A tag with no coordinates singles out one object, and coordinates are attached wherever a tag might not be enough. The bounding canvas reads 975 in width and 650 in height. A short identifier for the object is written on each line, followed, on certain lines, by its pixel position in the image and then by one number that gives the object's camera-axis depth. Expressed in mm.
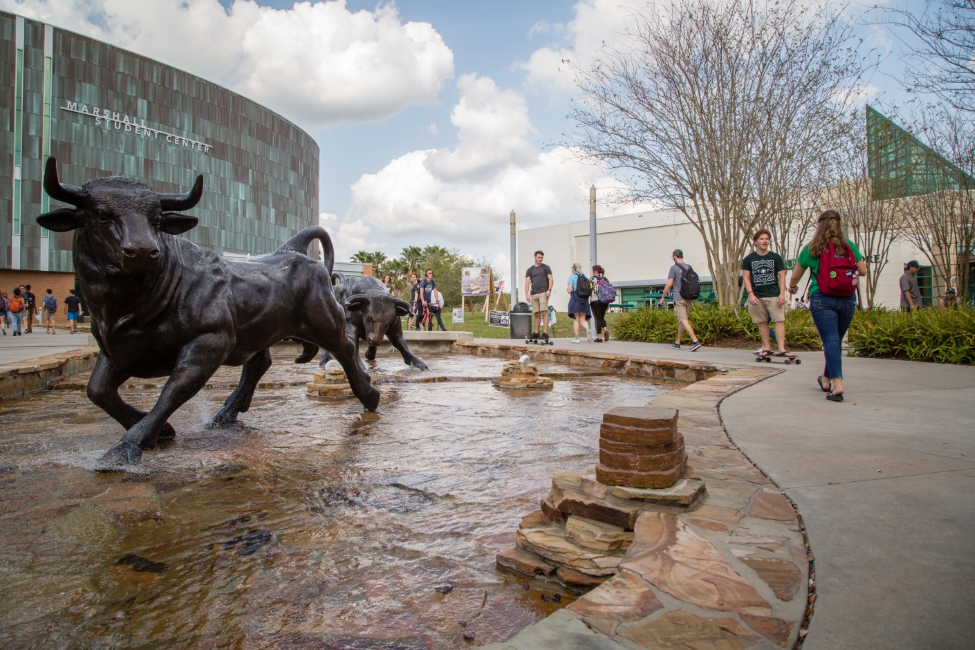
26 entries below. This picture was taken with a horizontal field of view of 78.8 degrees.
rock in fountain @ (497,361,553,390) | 6370
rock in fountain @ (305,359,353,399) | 5906
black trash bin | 14523
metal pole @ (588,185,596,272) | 14388
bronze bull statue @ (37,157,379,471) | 2857
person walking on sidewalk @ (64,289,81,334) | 22797
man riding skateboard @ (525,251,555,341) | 12047
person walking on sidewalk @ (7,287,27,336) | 18000
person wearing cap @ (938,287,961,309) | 16997
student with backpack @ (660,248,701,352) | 9914
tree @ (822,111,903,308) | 17344
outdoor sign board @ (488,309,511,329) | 21078
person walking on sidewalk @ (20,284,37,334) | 21166
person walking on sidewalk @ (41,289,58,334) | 22797
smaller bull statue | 6965
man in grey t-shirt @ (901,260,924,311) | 13541
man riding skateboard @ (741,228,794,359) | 7648
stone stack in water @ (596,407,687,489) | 2117
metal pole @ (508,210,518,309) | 17484
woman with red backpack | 4848
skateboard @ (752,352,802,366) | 7641
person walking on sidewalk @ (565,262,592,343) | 12516
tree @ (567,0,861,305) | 12391
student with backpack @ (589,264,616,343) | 12961
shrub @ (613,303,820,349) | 10391
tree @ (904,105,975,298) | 16578
